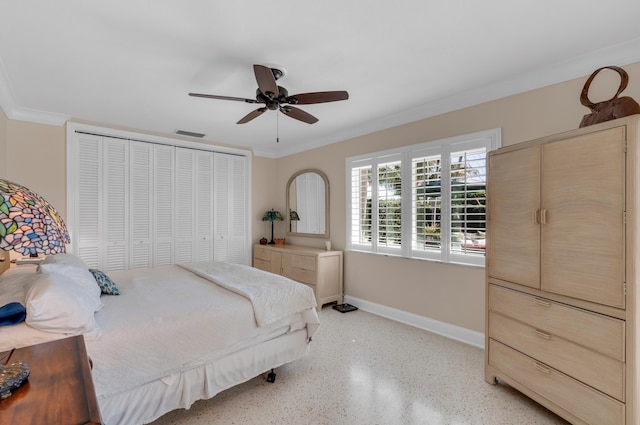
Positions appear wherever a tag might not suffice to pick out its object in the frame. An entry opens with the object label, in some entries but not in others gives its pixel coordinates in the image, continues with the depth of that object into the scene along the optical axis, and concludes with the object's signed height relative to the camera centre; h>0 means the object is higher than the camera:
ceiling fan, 2.05 +0.90
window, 2.97 +0.14
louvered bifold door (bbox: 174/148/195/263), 4.58 +0.10
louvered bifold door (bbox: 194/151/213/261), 4.76 +0.09
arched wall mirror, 4.70 +0.12
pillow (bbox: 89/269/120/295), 2.32 -0.58
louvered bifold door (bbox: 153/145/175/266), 4.38 +0.11
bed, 1.58 -0.73
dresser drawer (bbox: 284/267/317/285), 4.16 -0.92
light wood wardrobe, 1.54 -0.36
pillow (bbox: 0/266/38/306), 1.67 -0.47
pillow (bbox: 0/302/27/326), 1.42 -0.50
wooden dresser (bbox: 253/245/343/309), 4.11 -0.83
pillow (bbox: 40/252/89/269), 2.24 -0.38
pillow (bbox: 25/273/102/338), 1.48 -0.50
